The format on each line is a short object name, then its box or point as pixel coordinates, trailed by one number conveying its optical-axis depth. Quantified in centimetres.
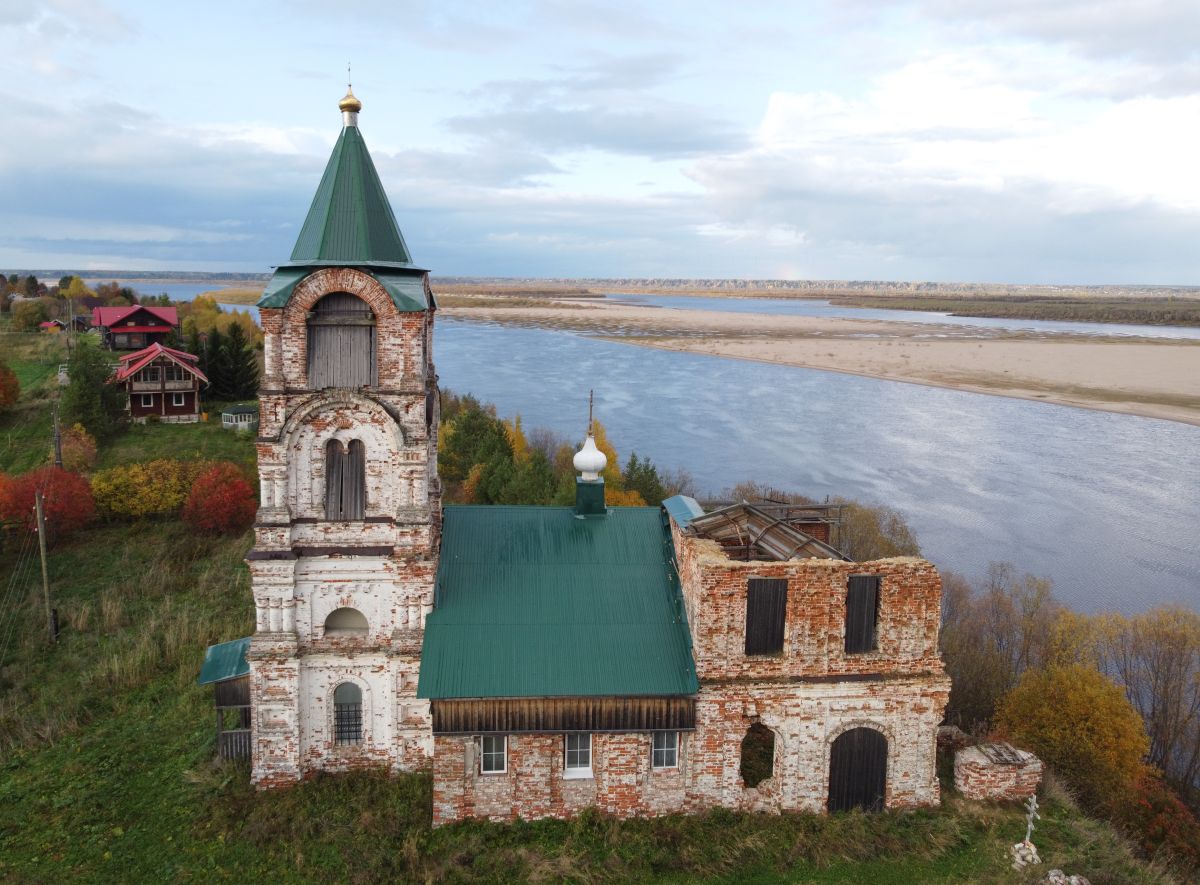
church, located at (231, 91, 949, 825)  1591
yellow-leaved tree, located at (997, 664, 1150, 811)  2097
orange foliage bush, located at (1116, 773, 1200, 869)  2031
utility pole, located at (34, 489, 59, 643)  2606
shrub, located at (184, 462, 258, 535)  3528
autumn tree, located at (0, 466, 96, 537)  3249
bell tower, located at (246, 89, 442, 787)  1636
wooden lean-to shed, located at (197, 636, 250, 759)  1758
